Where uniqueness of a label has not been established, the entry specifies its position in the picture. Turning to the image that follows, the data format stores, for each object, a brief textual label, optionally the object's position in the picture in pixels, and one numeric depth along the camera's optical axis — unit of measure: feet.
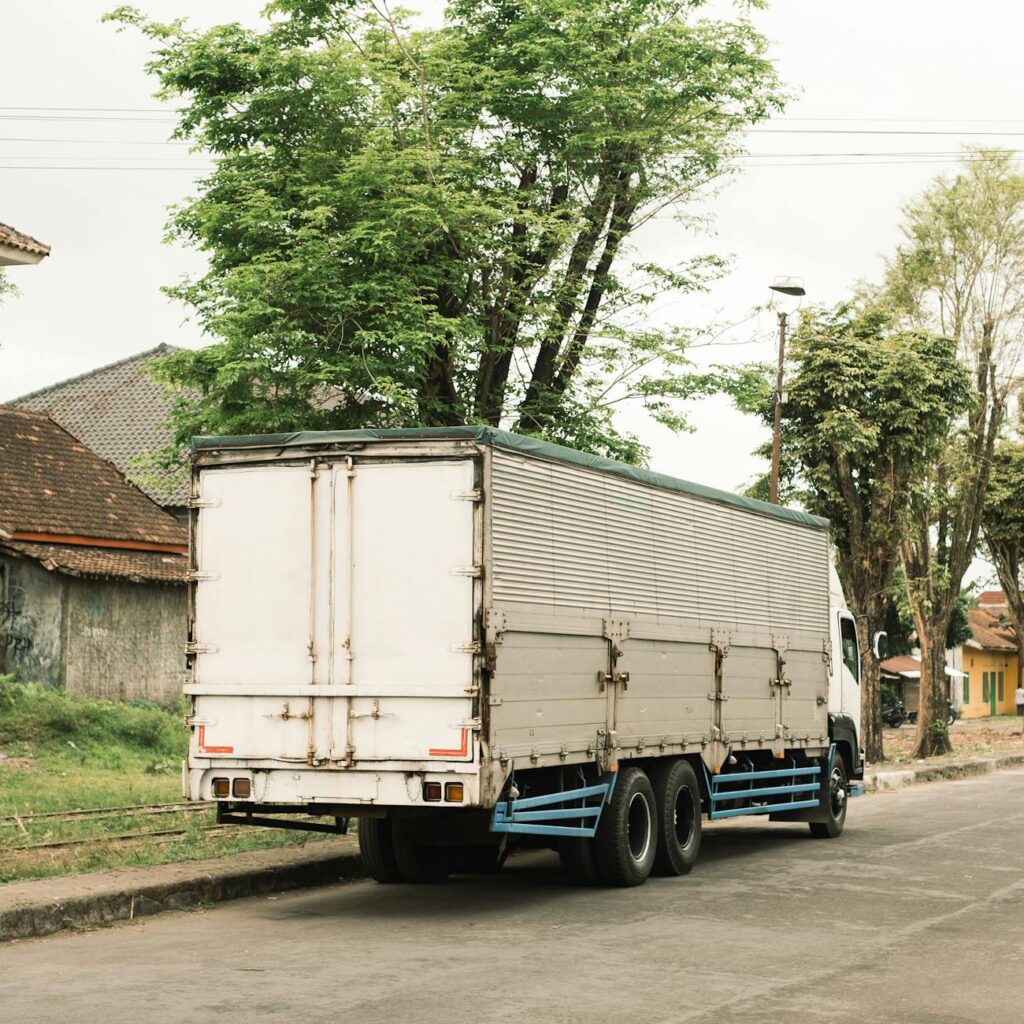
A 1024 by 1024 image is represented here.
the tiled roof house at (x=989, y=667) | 264.72
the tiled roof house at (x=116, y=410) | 142.72
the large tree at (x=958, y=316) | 107.76
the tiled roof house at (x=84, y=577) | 95.71
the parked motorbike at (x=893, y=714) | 179.11
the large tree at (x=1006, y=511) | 147.33
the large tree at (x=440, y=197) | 63.31
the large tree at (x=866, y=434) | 100.58
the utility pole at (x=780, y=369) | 79.61
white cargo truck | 35.76
